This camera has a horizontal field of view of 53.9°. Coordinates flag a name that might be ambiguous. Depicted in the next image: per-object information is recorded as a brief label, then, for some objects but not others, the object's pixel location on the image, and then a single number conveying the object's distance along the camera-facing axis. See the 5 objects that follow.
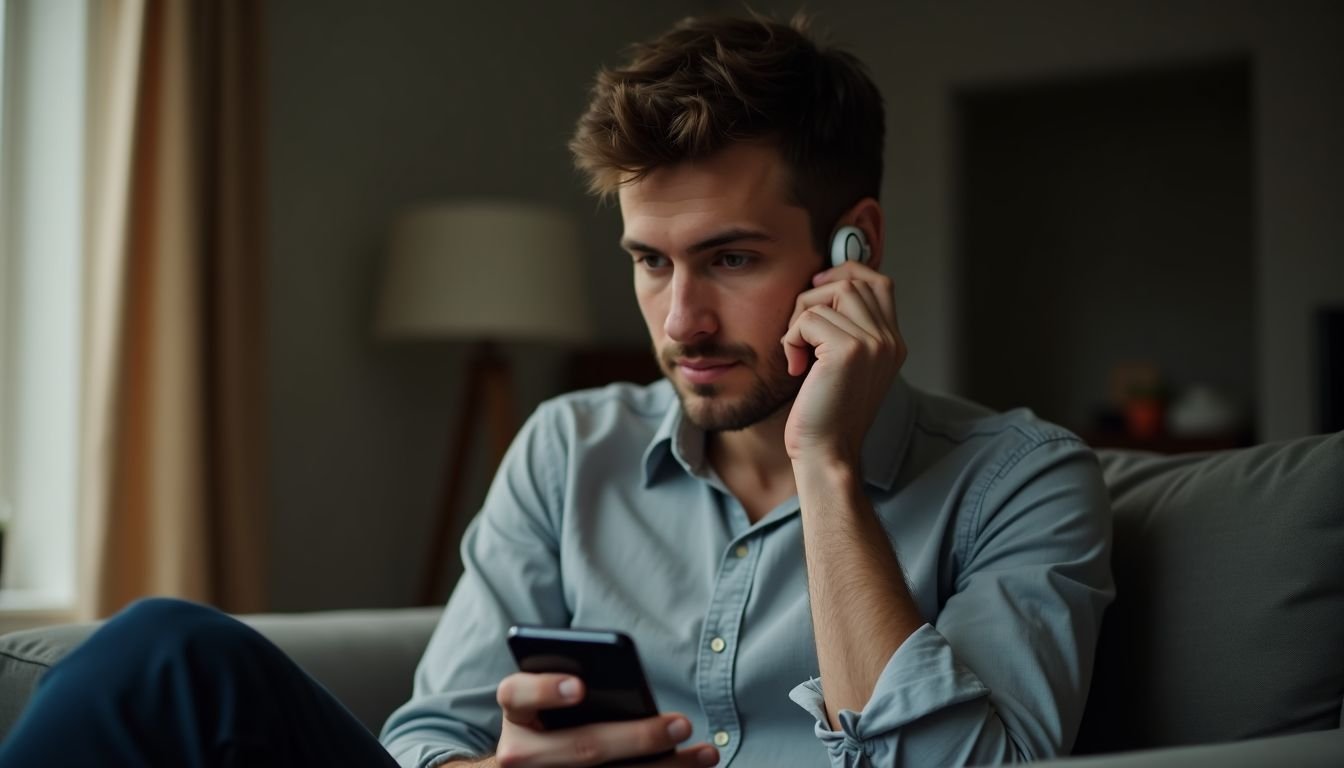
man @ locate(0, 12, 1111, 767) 1.22
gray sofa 1.25
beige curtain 2.62
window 2.76
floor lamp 3.25
